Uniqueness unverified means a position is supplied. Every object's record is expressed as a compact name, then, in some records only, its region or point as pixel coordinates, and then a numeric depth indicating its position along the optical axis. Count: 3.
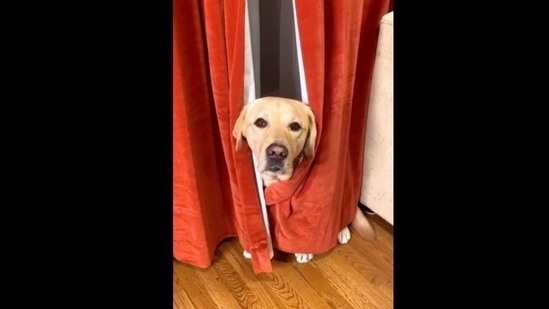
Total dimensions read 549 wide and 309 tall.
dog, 1.22
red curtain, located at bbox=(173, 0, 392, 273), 1.16
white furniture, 1.36
